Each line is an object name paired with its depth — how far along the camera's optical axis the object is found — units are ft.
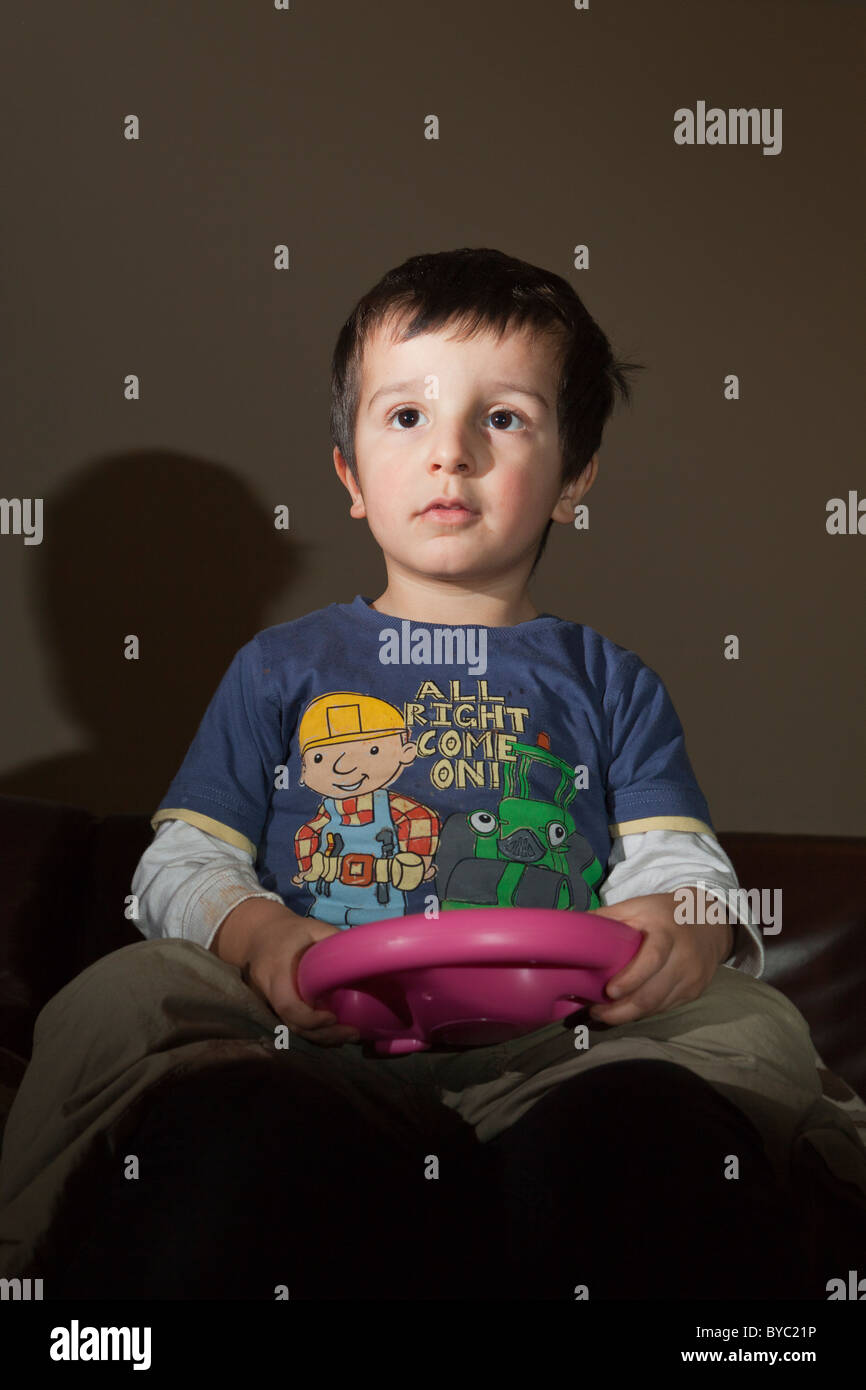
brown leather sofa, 4.73
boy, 2.56
